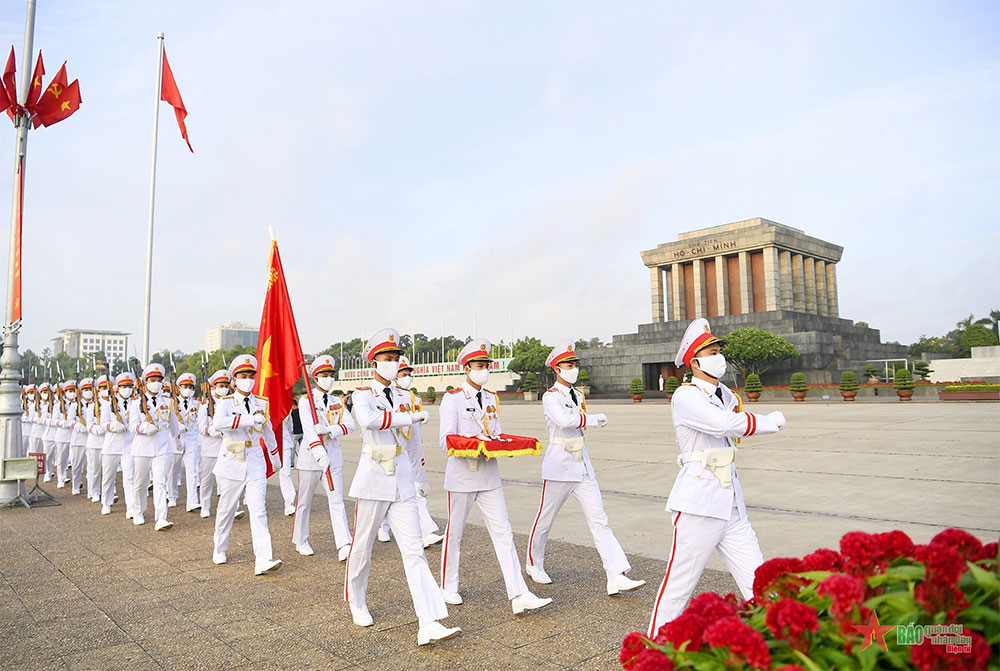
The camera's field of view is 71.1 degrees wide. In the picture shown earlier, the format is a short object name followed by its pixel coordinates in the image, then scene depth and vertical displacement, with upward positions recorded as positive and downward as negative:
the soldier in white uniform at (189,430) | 11.24 -0.71
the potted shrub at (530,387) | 49.50 -0.36
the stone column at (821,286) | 59.56 +7.81
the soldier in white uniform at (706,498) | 4.16 -0.73
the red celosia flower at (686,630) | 1.86 -0.67
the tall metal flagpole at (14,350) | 11.97 +0.69
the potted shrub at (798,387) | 33.38 -0.45
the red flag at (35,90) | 12.39 +5.33
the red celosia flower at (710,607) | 1.91 -0.63
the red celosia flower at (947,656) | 1.36 -0.56
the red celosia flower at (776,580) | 2.01 -0.59
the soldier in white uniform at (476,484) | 5.33 -0.83
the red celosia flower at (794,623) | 1.67 -0.59
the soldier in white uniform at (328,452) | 7.56 -0.83
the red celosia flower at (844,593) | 1.65 -0.52
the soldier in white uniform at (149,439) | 9.97 -0.75
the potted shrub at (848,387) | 32.17 -0.47
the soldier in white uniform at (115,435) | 11.21 -0.76
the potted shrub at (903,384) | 30.00 -0.35
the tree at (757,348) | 41.81 +1.81
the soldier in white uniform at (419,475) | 8.22 -1.16
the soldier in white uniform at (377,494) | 5.18 -0.83
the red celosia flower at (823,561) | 2.04 -0.54
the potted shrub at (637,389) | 40.57 -0.51
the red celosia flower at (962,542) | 1.74 -0.42
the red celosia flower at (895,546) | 1.91 -0.46
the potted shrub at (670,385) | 39.69 -0.30
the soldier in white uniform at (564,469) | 5.99 -0.76
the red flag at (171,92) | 18.02 +7.63
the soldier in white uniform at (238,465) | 7.37 -0.85
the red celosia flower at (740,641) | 1.64 -0.63
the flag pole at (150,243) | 16.98 +3.63
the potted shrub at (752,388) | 36.06 -0.49
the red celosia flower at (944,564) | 1.58 -0.43
